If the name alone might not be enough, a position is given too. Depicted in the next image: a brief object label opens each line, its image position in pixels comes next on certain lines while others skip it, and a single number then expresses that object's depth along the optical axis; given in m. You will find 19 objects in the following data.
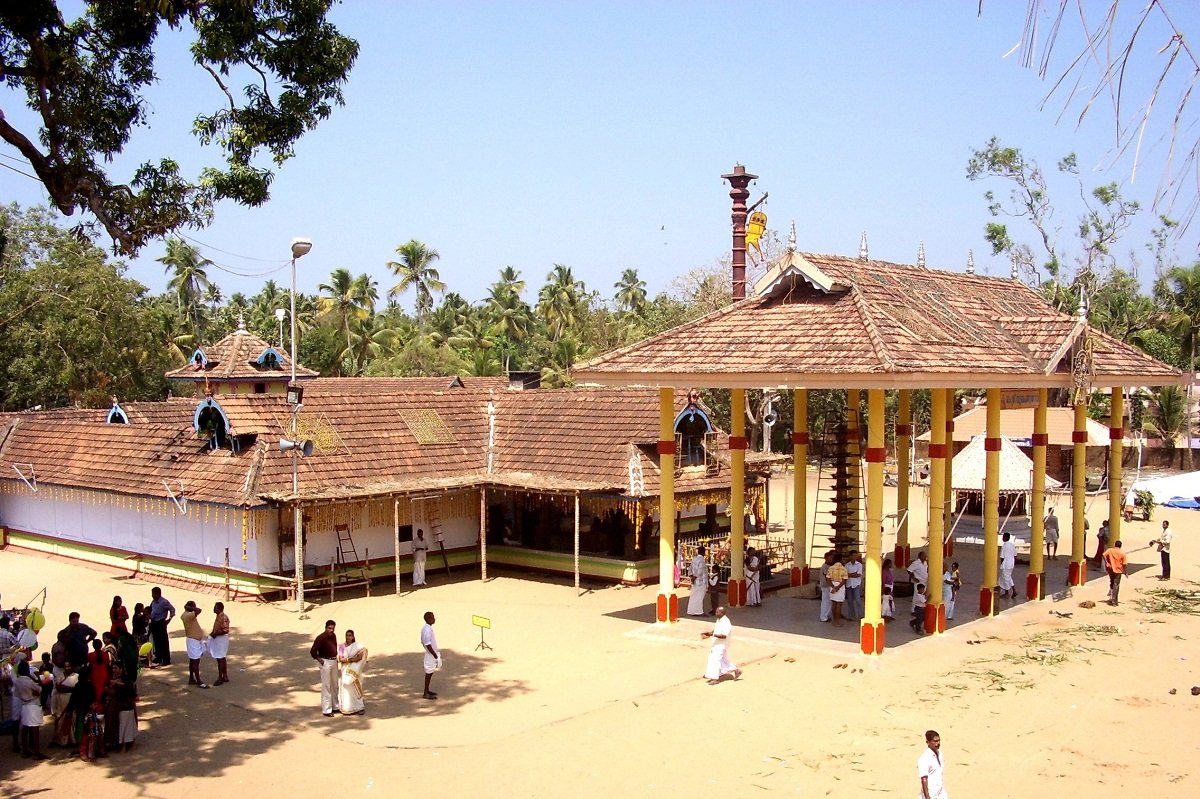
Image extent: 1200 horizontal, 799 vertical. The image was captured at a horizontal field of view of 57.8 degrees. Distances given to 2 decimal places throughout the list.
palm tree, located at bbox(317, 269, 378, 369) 54.81
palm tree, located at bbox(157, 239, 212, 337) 57.97
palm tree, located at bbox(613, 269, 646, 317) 71.81
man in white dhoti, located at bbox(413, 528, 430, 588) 21.74
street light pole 19.61
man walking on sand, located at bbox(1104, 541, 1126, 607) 19.52
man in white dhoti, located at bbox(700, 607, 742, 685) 14.70
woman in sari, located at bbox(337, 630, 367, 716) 13.54
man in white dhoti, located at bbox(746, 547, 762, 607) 19.11
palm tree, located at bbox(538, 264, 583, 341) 62.69
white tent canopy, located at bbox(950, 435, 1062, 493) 27.31
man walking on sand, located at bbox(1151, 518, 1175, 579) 22.23
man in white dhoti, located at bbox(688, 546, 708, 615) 18.64
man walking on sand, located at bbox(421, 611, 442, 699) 14.19
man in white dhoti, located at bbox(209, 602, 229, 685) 15.01
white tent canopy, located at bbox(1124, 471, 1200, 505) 35.22
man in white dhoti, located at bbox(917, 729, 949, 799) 9.21
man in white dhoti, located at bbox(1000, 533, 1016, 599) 20.05
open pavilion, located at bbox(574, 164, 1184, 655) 15.63
